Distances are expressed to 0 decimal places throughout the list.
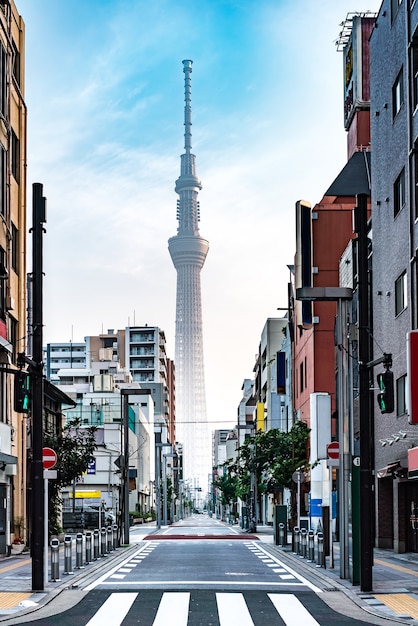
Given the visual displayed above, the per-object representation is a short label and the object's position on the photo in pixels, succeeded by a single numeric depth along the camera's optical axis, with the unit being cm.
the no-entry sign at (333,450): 2473
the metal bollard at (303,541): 3192
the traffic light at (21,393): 2048
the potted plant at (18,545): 3726
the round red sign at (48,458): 2291
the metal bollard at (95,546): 3167
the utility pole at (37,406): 2159
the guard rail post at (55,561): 2359
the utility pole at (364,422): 2098
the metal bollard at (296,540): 3466
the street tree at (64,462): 4338
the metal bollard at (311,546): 2969
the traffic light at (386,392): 1912
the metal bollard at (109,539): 3614
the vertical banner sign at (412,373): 2402
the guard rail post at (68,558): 2552
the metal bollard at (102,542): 3347
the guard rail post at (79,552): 2742
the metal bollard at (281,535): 4044
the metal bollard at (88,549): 2959
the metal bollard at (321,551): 2755
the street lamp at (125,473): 4362
